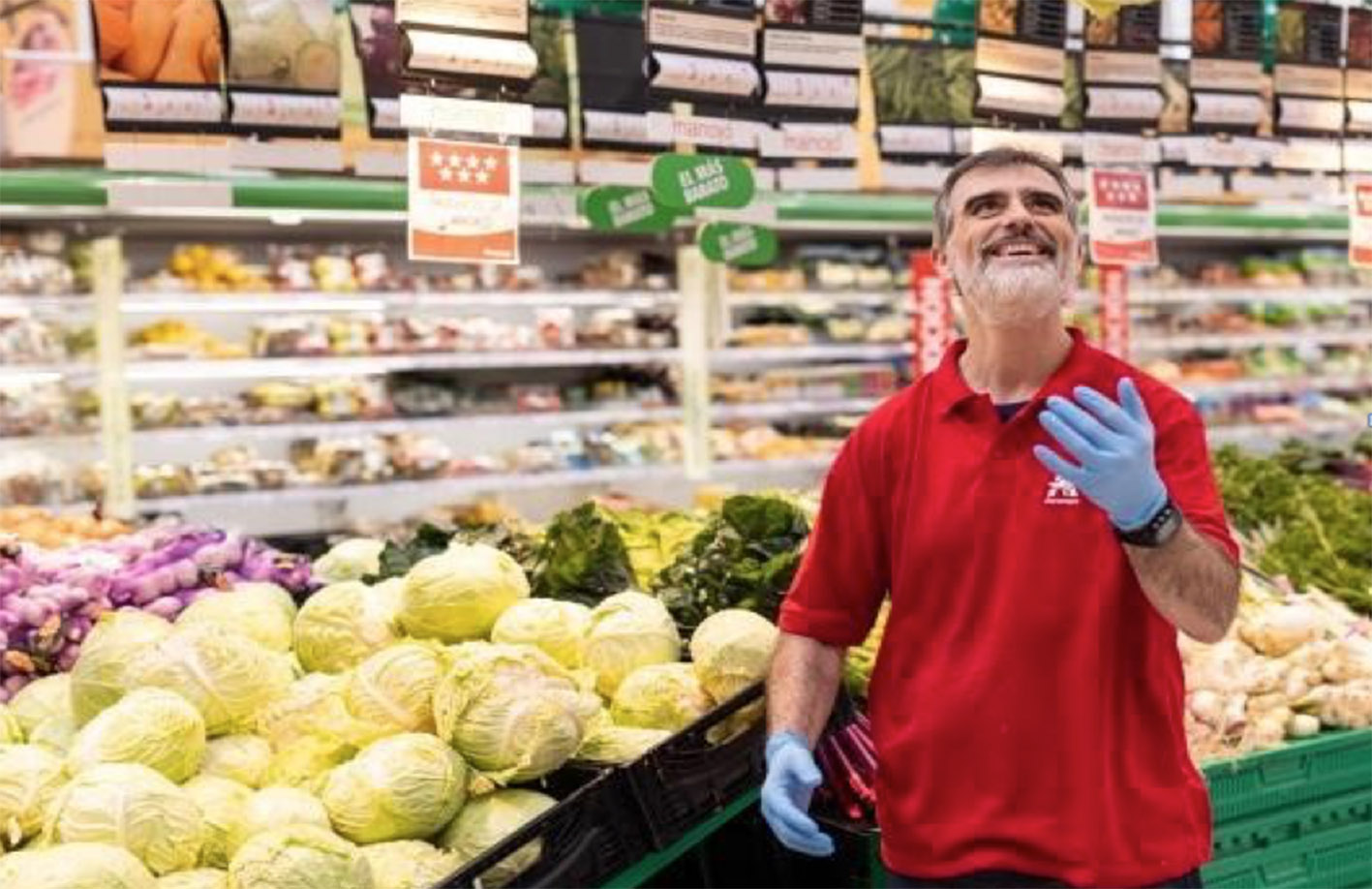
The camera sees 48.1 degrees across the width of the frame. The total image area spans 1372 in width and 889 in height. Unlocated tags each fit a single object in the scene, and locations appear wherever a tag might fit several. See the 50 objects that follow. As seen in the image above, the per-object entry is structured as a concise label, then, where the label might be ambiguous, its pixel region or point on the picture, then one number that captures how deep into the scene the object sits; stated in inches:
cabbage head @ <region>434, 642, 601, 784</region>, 93.8
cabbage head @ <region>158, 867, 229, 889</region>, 84.7
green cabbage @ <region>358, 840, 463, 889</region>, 88.4
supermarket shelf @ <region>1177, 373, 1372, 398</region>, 406.3
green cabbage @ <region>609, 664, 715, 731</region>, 107.9
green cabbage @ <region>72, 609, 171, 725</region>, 103.6
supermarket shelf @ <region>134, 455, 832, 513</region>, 290.7
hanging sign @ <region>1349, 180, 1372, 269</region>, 221.1
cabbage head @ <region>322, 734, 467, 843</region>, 91.0
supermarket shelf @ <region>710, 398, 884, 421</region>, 351.6
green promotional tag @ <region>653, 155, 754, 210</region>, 182.2
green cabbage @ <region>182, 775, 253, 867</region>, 90.9
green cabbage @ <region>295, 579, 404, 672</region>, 116.8
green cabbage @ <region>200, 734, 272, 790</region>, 100.0
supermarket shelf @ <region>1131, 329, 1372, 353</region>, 411.8
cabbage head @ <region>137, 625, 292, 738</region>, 102.7
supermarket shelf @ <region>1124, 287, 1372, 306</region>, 406.3
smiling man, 83.2
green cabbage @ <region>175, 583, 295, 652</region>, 121.8
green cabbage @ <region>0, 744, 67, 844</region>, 89.5
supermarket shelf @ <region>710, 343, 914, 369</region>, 350.9
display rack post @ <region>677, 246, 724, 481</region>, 341.7
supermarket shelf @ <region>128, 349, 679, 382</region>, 287.7
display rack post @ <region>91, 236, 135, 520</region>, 279.3
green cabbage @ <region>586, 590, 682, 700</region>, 113.7
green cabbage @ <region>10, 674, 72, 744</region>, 109.6
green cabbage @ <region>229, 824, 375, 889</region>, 82.7
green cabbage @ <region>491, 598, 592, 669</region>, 111.4
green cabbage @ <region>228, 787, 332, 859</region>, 90.3
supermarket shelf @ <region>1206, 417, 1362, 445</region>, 409.4
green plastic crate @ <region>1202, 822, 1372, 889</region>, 128.3
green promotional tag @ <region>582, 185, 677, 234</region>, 213.0
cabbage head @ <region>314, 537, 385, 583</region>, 149.0
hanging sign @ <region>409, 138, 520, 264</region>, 164.9
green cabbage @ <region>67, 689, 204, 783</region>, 93.7
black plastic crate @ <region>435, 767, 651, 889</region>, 85.2
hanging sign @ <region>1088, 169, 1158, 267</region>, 220.5
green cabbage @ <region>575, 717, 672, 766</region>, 100.7
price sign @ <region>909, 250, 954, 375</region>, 274.2
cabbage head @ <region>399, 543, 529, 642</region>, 113.9
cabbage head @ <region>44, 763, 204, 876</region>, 85.0
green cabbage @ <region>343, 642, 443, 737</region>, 99.4
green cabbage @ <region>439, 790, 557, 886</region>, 92.1
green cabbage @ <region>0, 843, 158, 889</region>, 78.9
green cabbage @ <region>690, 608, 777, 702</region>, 109.6
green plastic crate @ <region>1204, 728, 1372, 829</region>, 128.8
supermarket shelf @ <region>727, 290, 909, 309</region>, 352.5
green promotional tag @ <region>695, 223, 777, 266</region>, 231.6
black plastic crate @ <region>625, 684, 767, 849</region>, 96.2
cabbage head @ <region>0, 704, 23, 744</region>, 107.0
